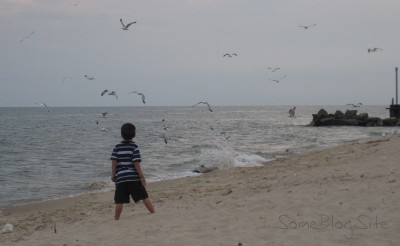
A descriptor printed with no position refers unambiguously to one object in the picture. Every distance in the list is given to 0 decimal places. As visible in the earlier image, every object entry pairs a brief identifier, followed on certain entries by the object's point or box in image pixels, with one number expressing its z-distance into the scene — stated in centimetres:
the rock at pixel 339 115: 5296
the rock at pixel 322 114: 5314
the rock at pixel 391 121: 4825
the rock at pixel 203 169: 1646
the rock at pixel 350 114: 5319
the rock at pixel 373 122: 4981
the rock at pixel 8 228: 764
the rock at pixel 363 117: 5057
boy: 664
